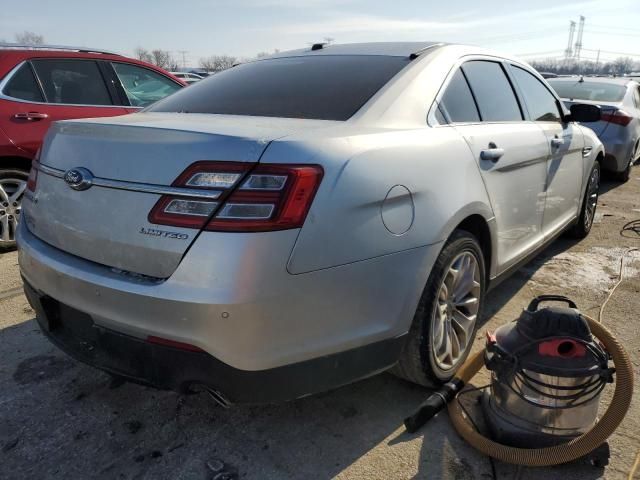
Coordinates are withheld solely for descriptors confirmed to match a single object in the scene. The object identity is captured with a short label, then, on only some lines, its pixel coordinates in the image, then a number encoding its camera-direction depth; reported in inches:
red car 171.8
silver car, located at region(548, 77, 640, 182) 288.4
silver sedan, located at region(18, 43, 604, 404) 66.5
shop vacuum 79.0
